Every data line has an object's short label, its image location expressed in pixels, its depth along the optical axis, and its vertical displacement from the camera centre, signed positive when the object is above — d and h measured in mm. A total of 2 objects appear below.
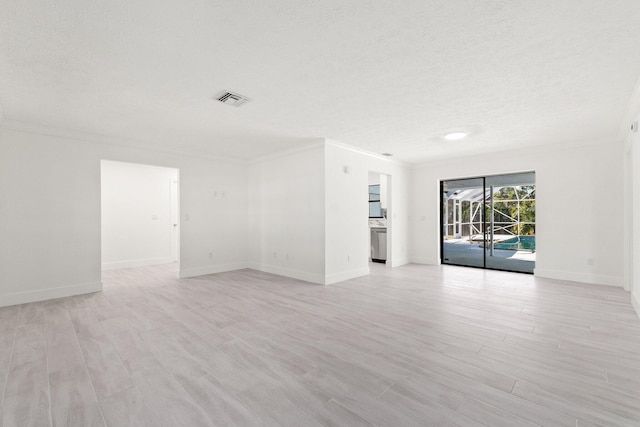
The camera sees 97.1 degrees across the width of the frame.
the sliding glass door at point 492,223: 6926 -350
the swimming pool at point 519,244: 9781 -1172
